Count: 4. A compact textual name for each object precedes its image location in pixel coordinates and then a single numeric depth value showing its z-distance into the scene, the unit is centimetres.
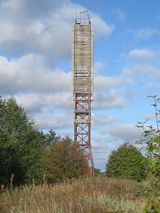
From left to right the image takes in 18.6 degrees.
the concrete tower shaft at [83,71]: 6812
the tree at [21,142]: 3650
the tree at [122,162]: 4109
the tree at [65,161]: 4509
